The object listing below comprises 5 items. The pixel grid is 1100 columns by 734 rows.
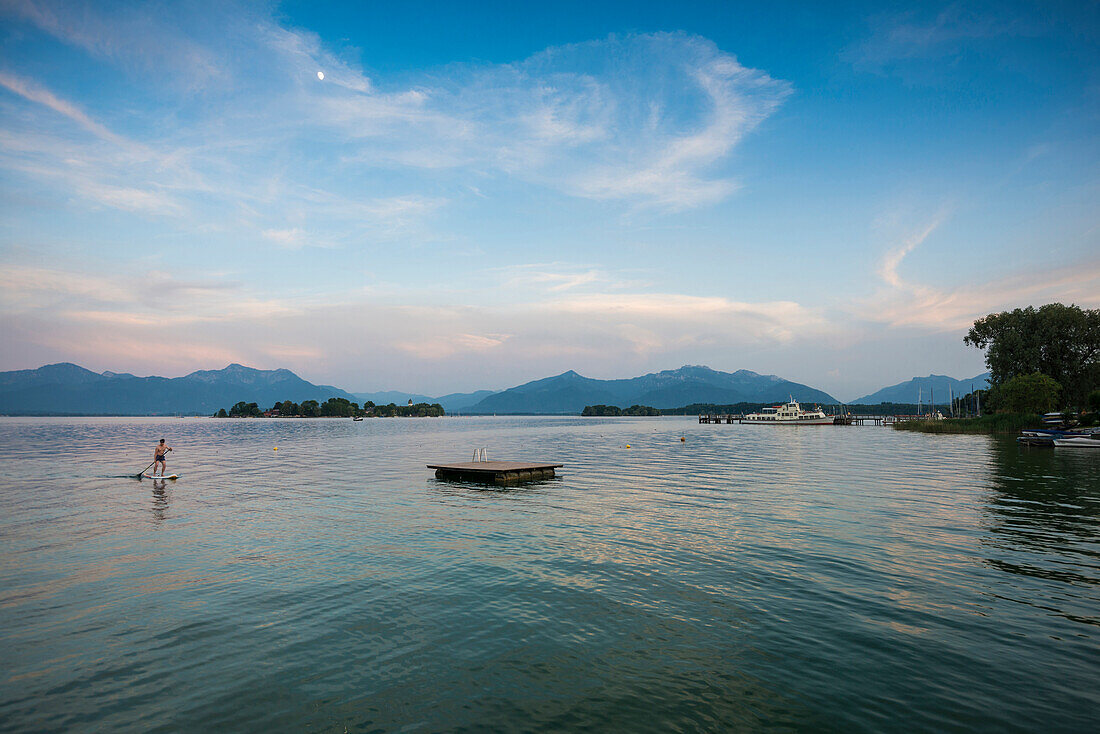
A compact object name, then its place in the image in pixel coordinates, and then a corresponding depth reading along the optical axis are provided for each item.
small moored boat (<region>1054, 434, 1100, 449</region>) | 62.28
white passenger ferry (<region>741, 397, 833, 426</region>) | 176.00
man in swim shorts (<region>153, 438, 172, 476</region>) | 38.59
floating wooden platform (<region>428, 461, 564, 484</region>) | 38.62
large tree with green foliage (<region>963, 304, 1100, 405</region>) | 96.56
